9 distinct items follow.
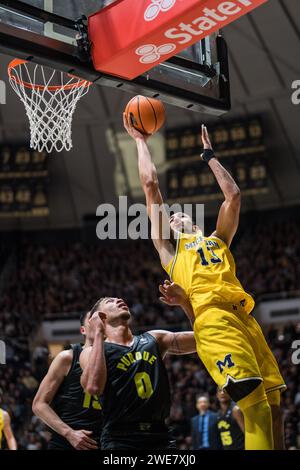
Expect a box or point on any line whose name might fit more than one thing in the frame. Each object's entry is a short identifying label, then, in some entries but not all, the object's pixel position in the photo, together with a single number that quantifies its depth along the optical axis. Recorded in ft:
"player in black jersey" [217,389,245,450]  34.53
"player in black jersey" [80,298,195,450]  15.69
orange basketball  19.95
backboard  18.15
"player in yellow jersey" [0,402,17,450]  28.94
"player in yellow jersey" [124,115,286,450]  16.21
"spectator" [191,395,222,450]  36.42
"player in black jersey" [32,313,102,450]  18.98
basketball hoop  23.79
